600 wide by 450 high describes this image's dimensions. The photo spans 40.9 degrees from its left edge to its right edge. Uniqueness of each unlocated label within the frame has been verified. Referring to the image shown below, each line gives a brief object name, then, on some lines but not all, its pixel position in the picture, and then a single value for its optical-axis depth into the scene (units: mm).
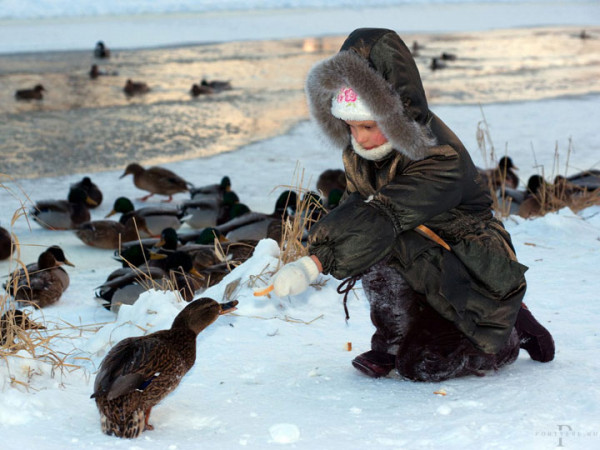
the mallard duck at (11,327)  3109
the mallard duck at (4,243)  6246
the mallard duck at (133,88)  13398
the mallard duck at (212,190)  7934
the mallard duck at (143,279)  5273
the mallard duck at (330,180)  8219
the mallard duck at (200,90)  13234
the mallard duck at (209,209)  7668
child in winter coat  2707
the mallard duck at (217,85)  13461
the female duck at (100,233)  6965
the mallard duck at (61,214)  7344
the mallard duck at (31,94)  12664
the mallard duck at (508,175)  8034
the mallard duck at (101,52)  17391
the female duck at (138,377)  2584
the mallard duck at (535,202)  6262
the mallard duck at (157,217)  7461
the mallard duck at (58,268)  5664
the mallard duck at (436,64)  16609
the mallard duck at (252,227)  6699
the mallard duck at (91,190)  7938
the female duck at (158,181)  8312
